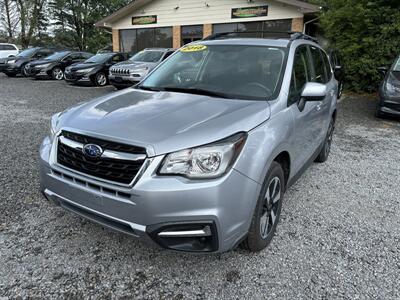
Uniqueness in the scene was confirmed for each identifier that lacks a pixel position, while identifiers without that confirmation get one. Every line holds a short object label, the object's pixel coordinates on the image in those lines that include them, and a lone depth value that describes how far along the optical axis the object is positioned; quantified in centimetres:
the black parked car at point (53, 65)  1603
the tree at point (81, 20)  3547
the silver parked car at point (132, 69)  1160
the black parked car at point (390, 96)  752
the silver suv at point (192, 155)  209
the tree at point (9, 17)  3316
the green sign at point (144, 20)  2034
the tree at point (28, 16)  3331
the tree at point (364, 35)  1142
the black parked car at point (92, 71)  1364
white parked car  2158
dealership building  1656
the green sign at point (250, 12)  1703
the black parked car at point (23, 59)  1742
